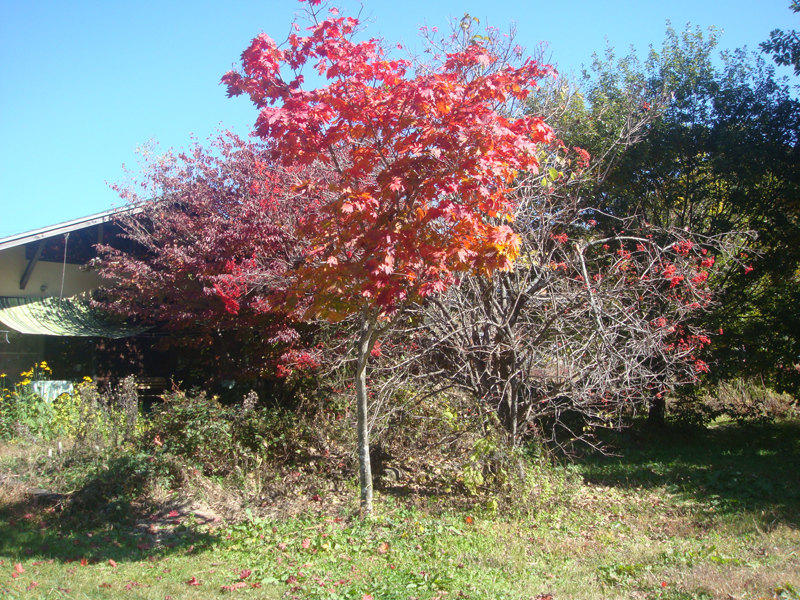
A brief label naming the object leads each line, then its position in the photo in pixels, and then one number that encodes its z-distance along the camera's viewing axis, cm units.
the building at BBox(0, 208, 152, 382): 1072
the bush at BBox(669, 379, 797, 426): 1228
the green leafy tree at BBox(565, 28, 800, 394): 1073
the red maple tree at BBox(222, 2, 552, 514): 530
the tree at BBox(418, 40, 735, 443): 747
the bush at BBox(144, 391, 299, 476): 764
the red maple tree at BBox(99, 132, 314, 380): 871
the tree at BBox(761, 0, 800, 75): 1016
